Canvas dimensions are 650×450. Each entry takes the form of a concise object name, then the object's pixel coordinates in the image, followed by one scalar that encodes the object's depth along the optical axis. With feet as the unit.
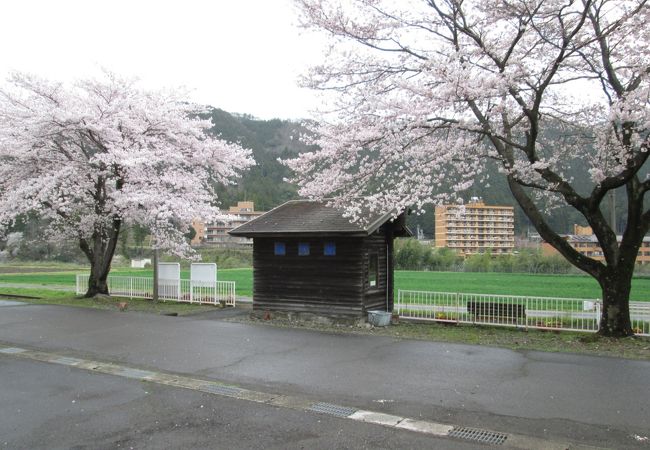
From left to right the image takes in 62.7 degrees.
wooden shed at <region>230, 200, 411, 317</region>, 46.03
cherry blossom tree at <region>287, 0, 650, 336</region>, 34.55
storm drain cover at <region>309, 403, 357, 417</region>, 20.94
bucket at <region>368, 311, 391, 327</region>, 45.44
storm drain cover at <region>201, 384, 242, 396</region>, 24.10
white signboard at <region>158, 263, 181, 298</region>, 62.75
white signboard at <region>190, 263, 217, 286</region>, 60.23
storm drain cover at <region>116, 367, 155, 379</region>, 27.14
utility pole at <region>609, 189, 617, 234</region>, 63.28
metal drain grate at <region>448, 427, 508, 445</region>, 18.03
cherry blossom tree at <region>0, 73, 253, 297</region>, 57.31
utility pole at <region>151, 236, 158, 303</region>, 61.00
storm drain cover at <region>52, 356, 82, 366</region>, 30.31
